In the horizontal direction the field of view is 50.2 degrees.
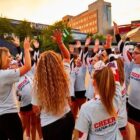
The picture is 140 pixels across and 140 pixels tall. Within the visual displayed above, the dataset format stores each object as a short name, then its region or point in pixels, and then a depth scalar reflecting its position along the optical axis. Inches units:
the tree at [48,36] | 901.1
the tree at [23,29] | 986.4
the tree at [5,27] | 916.0
